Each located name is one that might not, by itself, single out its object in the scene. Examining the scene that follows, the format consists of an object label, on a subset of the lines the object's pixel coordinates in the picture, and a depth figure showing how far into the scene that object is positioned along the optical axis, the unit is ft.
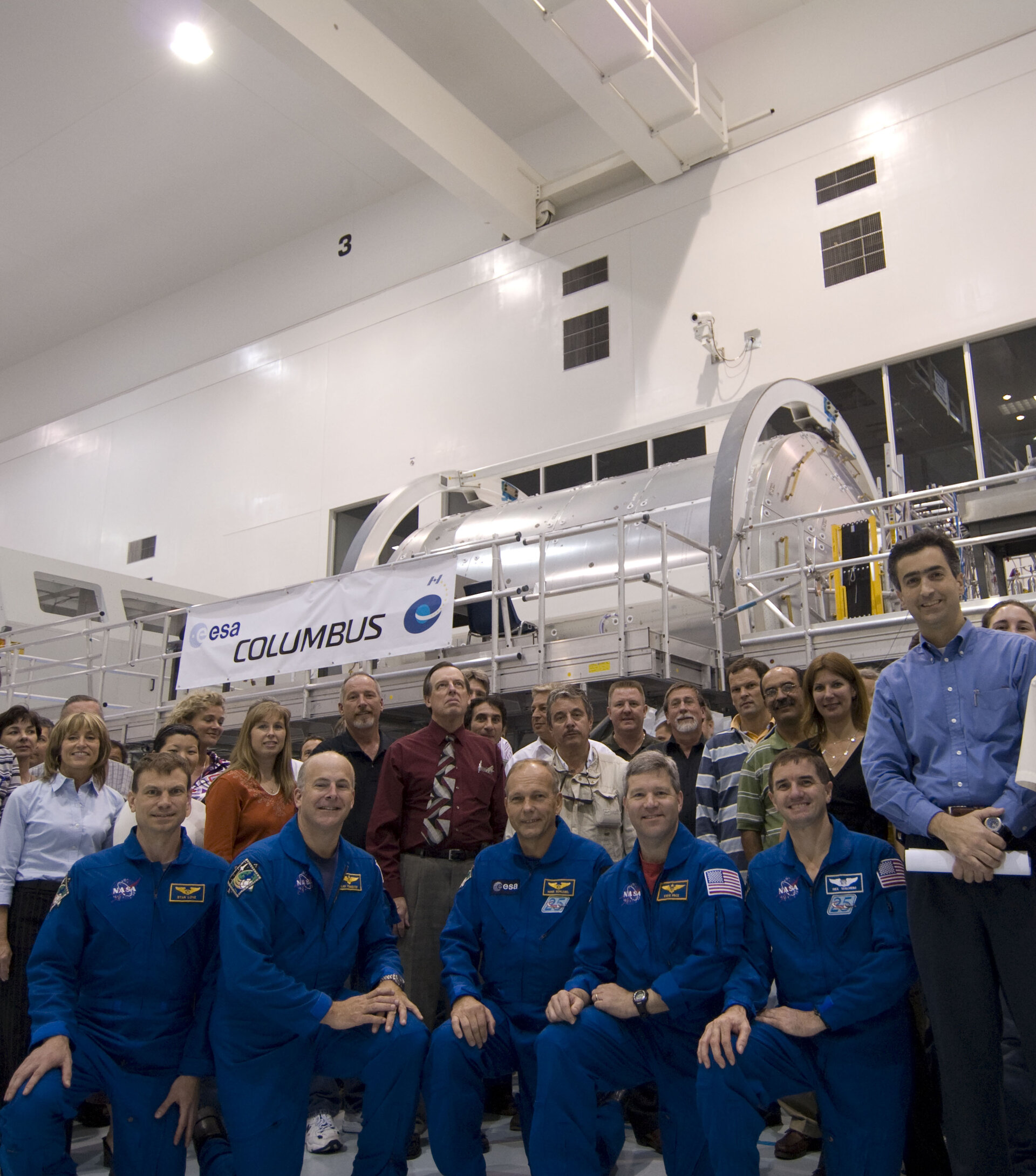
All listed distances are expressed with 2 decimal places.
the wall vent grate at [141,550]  65.57
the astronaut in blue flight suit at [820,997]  11.23
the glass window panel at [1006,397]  38.42
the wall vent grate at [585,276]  50.43
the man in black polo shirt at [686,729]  17.60
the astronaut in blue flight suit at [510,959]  12.50
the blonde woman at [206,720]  18.31
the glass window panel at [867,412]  41.52
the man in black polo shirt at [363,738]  18.00
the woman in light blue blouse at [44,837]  15.01
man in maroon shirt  16.10
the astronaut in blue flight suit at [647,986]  11.98
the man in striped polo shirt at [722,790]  15.30
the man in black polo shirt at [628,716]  18.62
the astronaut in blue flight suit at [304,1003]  12.22
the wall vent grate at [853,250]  42.29
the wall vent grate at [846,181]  43.21
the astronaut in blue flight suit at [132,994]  11.71
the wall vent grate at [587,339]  49.49
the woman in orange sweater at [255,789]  15.61
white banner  28.66
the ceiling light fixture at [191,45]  49.44
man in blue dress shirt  10.14
